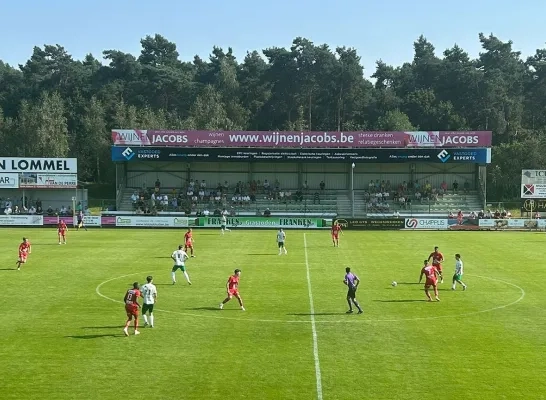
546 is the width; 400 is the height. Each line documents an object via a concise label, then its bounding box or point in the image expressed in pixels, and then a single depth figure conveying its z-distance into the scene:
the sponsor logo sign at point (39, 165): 72.56
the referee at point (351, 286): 24.42
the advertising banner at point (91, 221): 65.19
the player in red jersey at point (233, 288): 24.84
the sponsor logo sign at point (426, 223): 64.12
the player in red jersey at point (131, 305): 21.12
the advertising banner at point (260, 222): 64.38
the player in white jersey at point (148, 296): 21.89
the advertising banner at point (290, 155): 72.88
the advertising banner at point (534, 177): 65.19
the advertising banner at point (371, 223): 63.62
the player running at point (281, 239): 42.28
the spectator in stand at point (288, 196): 74.25
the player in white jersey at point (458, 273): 29.86
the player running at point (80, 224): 64.12
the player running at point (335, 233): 47.53
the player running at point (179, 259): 30.66
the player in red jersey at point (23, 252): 35.94
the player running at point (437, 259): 31.02
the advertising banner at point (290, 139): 73.06
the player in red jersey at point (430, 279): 27.12
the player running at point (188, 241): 40.35
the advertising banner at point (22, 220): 66.19
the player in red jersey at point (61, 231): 47.98
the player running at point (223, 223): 58.53
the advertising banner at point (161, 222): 65.25
